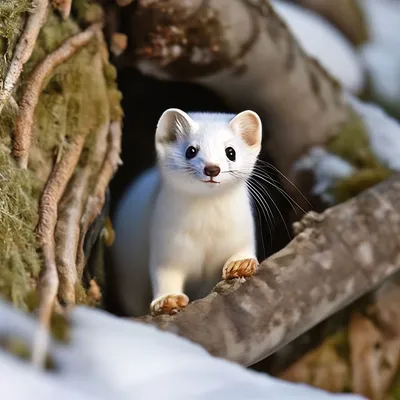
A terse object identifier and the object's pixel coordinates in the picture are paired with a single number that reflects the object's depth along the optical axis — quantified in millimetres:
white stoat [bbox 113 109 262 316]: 1626
